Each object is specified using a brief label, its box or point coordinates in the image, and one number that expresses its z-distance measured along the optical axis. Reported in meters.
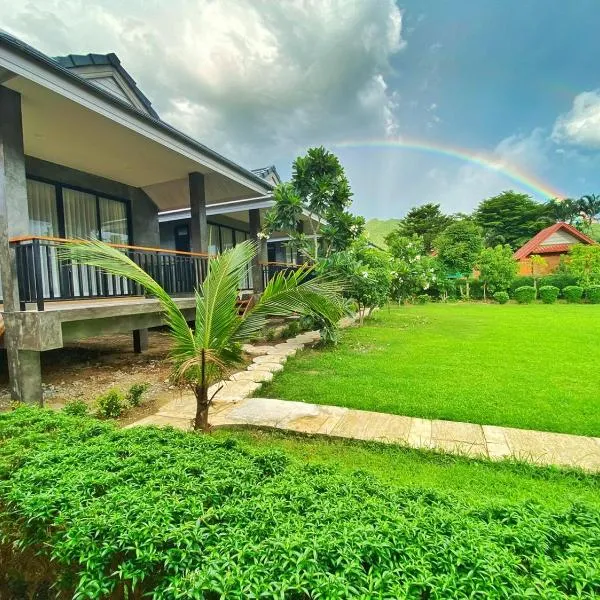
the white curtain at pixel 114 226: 8.27
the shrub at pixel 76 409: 3.52
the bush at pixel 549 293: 18.20
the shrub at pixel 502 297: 18.73
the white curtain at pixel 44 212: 7.00
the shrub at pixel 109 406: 4.26
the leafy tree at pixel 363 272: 9.07
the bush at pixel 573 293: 17.95
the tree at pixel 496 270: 19.34
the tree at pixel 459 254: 21.92
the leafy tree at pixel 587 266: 18.52
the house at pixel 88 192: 4.30
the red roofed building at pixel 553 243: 26.48
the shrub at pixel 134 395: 4.68
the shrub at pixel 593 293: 17.66
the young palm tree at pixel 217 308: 3.34
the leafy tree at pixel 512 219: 36.81
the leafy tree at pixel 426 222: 37.66
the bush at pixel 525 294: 18.59
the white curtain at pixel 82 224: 7.45
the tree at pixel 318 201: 9.11
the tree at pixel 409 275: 12.27
